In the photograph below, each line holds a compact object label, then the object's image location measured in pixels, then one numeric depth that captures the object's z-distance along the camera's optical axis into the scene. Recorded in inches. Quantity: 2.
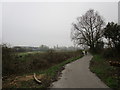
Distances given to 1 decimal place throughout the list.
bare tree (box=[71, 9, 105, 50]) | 996.9
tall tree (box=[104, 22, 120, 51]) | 456.9
